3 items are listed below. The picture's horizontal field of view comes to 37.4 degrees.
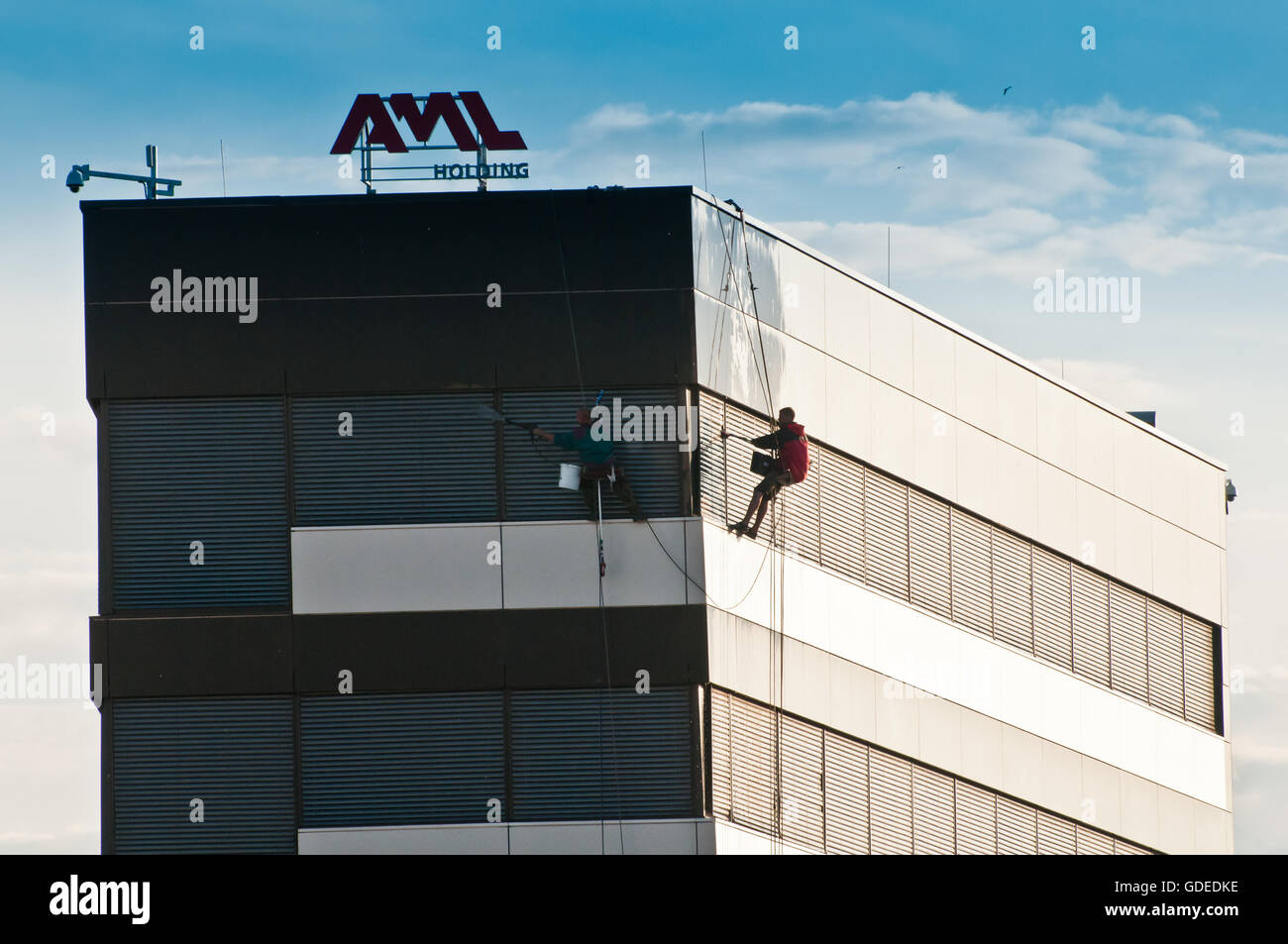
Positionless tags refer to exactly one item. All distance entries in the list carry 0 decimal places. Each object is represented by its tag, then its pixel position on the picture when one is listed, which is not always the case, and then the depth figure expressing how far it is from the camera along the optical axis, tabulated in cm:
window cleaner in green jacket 2956
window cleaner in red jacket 3036
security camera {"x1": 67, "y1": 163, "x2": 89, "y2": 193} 3078
